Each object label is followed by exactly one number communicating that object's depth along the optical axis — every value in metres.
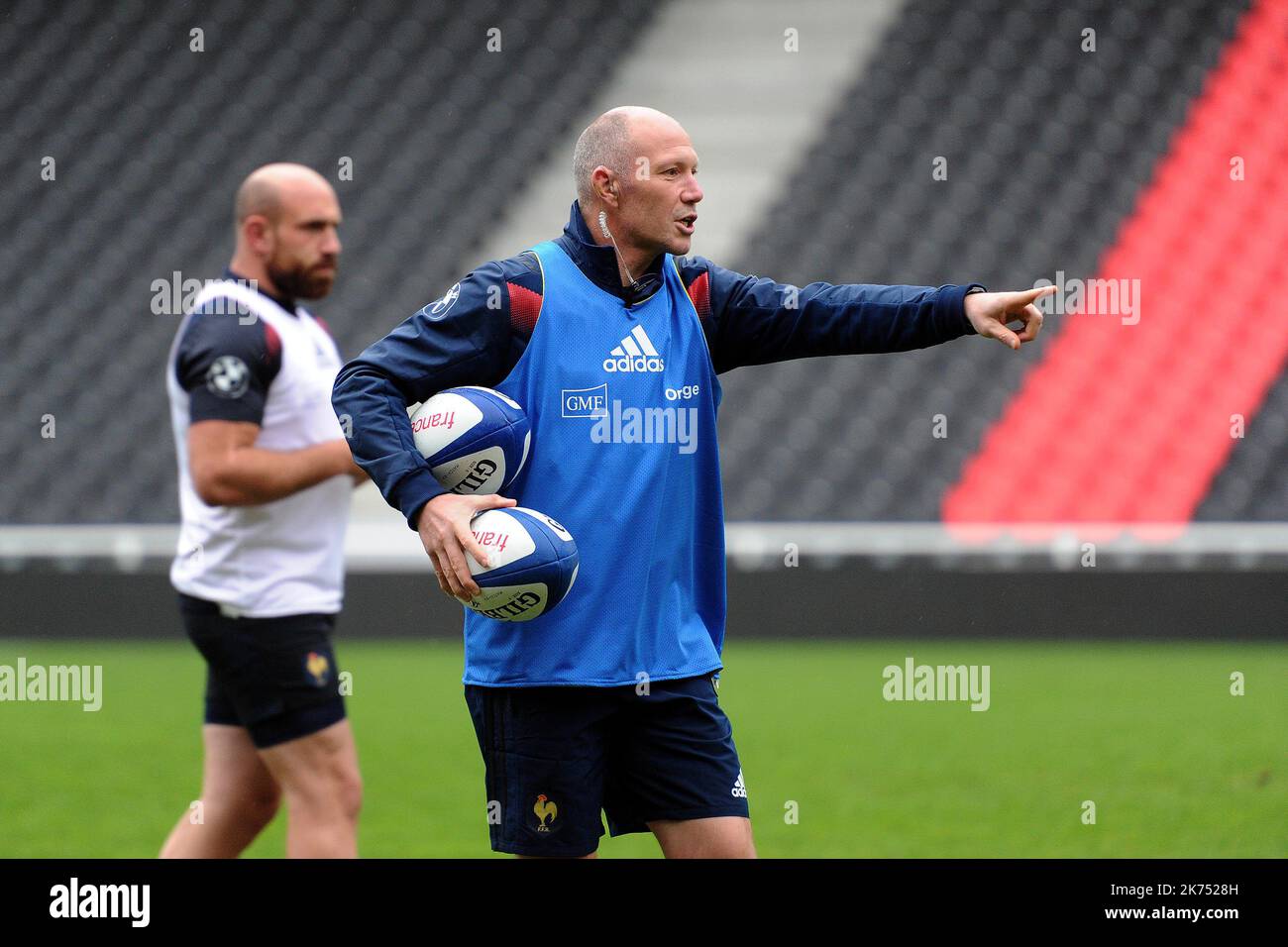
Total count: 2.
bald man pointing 6.06
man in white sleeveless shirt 7.43
